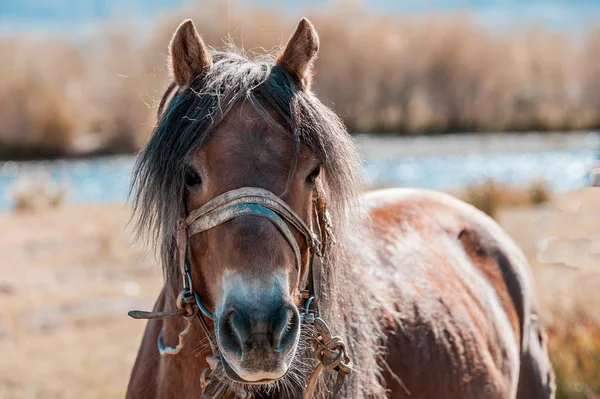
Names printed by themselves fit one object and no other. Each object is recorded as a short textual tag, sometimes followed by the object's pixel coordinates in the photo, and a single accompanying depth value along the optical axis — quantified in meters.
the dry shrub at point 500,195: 12.43
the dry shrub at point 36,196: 18.31
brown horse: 2.18
